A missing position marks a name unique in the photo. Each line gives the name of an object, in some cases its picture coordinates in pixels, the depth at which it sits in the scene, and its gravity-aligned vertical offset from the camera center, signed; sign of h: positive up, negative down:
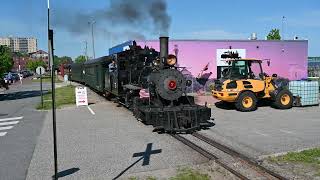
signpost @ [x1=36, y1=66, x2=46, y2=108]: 14.88 +0.53
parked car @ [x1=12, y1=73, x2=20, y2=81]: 42.84 +0.41
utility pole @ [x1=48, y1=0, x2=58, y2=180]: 4.27 +0.42
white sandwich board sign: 13.55 -0.95
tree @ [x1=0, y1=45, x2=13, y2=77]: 19.13 +1.43
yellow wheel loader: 11.19 -0.45
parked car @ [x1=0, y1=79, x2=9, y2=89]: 20.34 -0.32
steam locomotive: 7.76 -0.44
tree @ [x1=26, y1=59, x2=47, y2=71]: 75.93 +4.57
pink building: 18.83 +1.89
